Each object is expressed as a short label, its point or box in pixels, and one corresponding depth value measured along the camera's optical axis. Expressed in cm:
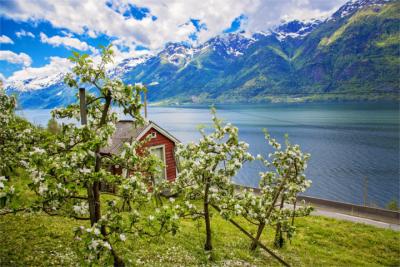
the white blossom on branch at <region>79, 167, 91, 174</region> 697
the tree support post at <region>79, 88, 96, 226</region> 809
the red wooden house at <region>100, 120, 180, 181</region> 2622
